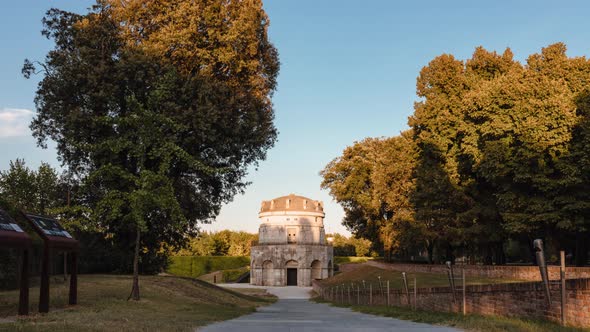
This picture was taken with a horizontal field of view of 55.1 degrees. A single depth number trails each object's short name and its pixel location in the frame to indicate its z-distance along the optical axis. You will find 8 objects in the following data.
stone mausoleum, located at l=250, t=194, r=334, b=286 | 89.38
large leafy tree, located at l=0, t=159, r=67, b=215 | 34.41
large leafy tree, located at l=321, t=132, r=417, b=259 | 51.91
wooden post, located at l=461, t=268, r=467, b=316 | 18.68
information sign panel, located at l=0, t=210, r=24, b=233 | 14.45
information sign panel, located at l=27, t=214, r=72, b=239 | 17.27
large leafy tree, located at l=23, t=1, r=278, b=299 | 31.20
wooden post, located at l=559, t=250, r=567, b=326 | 13.88
